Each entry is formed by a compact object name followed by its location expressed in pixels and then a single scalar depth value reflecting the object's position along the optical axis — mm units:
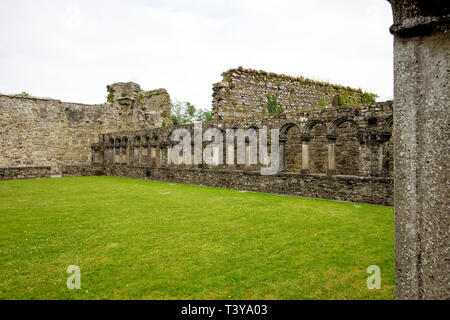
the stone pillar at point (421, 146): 1638
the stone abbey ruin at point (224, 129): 8398
